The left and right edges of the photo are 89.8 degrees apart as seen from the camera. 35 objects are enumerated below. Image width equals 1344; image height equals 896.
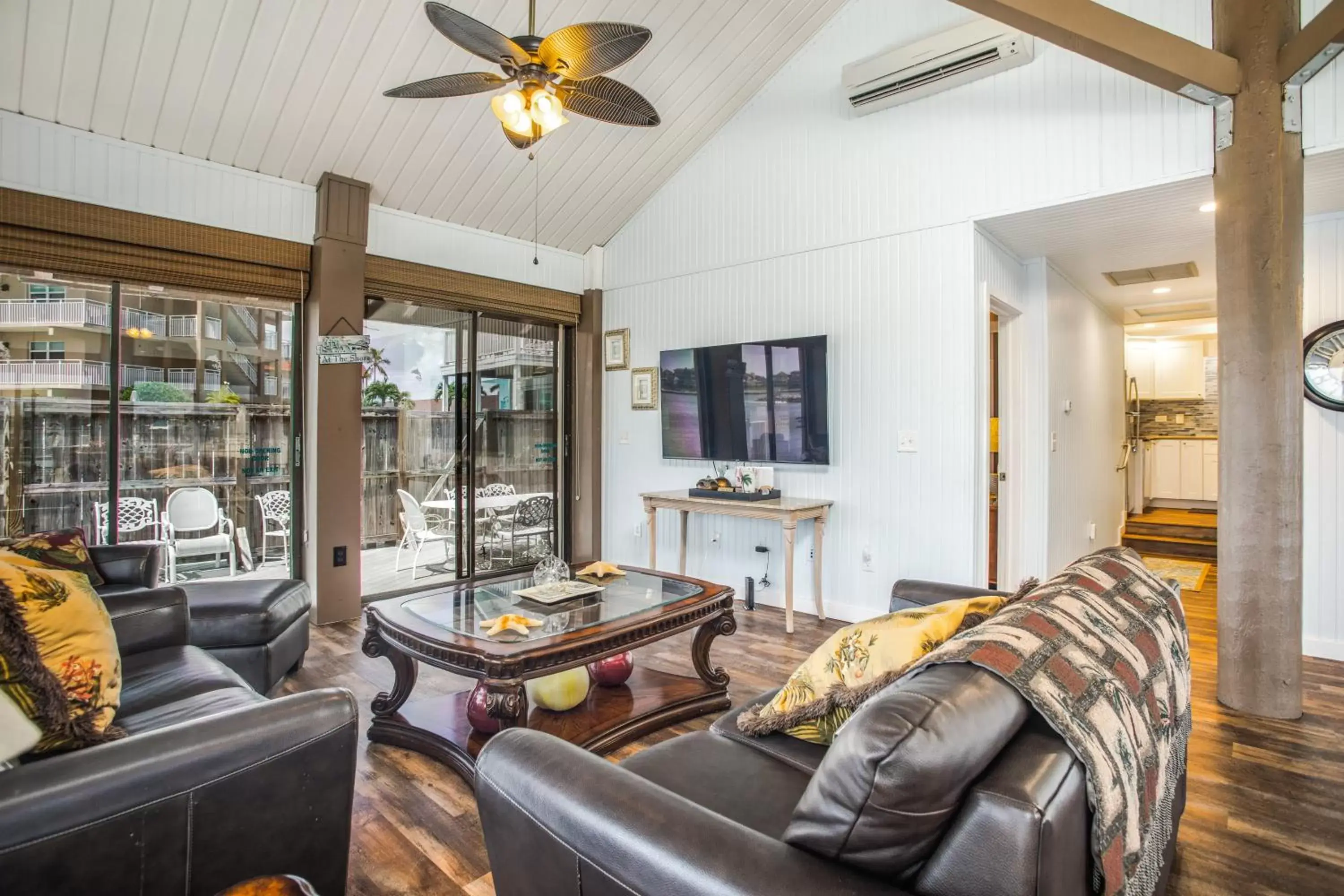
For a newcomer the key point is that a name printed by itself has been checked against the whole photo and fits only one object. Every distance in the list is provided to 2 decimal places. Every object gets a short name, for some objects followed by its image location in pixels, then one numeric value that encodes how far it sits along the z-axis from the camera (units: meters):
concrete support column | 2.80
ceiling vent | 4.89
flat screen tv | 4.39
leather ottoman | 2.75
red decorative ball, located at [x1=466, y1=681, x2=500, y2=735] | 2.45
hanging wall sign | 4.16
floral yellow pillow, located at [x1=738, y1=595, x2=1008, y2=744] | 1.32
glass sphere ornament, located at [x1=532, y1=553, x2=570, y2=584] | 2.86
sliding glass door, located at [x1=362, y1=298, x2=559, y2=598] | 4.90
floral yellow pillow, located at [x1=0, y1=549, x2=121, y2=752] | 1.27
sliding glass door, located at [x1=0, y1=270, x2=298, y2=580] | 3.46
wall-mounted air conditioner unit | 3.53
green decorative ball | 2.55
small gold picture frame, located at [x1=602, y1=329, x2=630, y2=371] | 5.67
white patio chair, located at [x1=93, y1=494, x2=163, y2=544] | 3.68
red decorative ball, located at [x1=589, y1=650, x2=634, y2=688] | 2.82
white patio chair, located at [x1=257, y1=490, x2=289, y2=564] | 4.32
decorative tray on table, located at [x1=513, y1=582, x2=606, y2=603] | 2.67
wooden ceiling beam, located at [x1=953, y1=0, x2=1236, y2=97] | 2.51
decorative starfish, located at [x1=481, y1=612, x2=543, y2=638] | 2.27
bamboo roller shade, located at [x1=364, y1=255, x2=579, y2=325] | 4.55
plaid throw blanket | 0.97
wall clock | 3.51
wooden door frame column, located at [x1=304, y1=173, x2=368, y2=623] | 4.18
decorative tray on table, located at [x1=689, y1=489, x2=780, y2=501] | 4.38
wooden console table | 4.02
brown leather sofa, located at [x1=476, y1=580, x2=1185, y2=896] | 0.86
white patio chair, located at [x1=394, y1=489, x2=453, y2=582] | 4.97
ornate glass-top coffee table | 2.14
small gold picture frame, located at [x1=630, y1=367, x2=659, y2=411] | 5.45
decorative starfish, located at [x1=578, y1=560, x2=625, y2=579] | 3.06
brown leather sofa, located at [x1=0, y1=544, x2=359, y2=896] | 1.13
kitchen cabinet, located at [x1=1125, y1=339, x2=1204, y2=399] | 7.90
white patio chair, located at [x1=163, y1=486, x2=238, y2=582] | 4.00
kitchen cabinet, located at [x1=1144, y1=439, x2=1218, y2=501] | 7.73
